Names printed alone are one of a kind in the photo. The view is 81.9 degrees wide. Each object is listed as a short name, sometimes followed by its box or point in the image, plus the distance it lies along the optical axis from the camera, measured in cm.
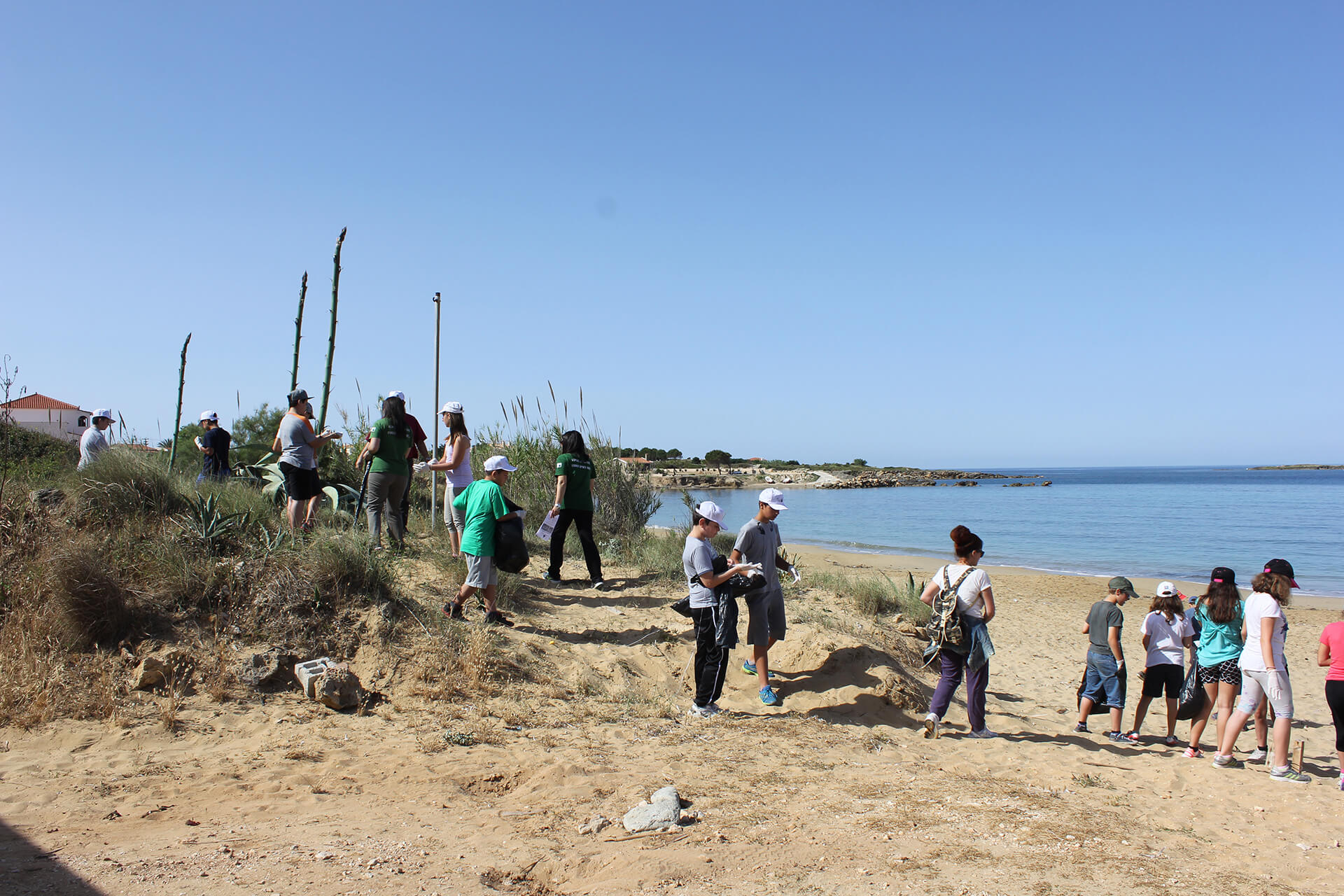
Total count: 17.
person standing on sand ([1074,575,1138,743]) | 715
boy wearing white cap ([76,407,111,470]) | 884
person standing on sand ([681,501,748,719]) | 614
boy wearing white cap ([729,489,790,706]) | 650
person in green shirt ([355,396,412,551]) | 804
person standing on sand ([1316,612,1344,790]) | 559
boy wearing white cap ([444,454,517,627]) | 692
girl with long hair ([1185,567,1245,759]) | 658
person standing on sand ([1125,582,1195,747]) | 718
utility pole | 1020
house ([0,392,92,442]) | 2116
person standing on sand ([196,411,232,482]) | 982
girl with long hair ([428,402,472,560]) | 841
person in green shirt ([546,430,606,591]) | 923
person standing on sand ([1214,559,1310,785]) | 588
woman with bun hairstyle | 605
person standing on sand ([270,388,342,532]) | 788
